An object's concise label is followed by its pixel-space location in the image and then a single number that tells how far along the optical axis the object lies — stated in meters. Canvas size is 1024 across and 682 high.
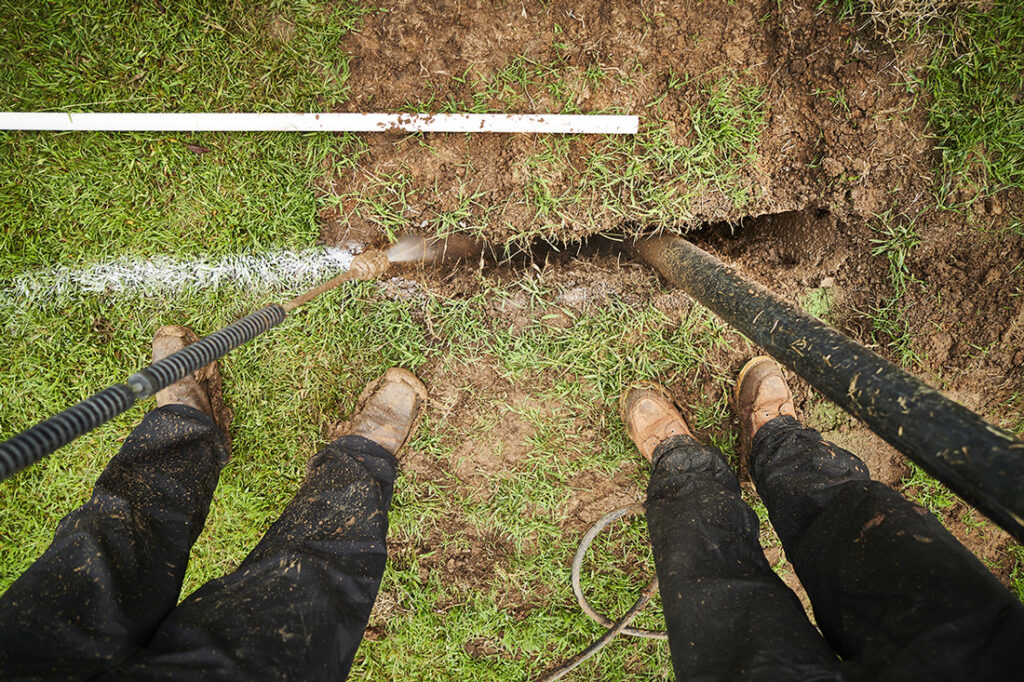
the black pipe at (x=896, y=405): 0.85
